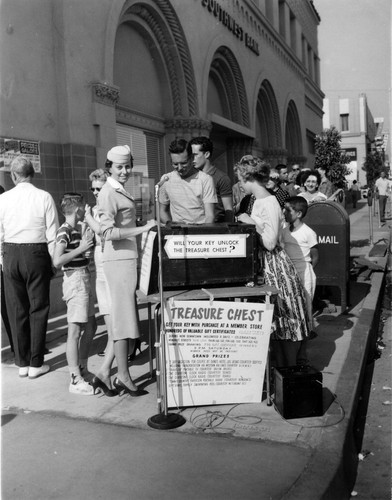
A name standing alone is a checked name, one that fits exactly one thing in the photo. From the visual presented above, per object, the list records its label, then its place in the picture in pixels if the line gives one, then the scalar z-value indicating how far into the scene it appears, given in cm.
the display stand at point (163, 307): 376
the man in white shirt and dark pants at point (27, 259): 493
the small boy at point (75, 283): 447
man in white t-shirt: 454
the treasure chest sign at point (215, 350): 395
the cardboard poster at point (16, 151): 658
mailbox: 719
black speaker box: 383
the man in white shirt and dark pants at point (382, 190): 2001
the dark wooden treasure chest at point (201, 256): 399
